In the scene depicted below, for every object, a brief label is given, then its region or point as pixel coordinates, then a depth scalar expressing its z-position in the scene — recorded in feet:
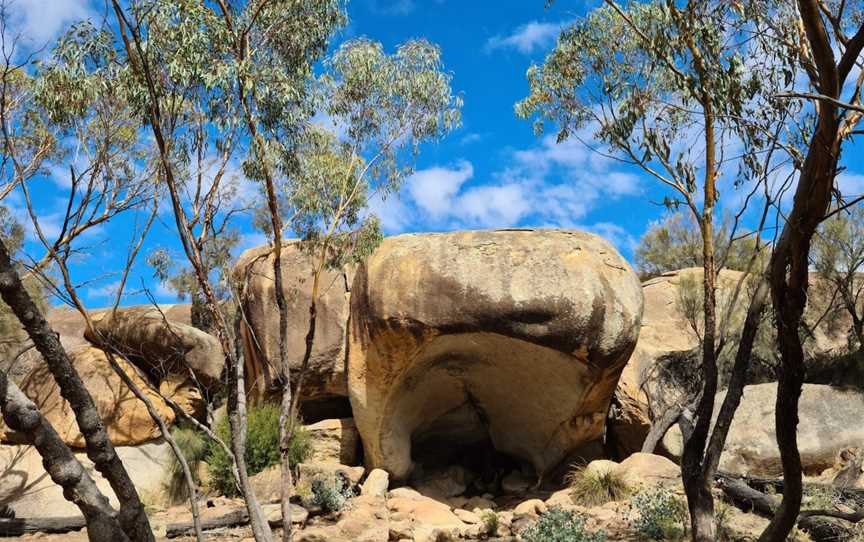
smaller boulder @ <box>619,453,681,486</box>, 40.57
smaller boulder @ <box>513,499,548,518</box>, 40.19
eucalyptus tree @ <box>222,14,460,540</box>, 33.58
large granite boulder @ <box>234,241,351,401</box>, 46.34
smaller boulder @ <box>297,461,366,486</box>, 43.29
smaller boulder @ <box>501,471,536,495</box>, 48.03
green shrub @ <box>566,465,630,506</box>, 40.75
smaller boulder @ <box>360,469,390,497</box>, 42.78
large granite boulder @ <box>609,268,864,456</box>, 49.19
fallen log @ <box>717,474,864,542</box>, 33.04
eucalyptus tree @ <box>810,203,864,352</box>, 59.47
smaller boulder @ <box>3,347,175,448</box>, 46.50
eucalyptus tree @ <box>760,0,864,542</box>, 14.42
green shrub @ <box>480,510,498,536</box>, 38.09
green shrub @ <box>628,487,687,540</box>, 33.40
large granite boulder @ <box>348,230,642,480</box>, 40.86
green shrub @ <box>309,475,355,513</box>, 39.63
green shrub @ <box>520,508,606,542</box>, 32.76
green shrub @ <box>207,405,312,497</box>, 43.60
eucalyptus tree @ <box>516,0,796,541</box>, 23.25
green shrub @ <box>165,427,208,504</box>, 45.80
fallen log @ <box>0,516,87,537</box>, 37.60
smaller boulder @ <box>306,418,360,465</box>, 46.55
